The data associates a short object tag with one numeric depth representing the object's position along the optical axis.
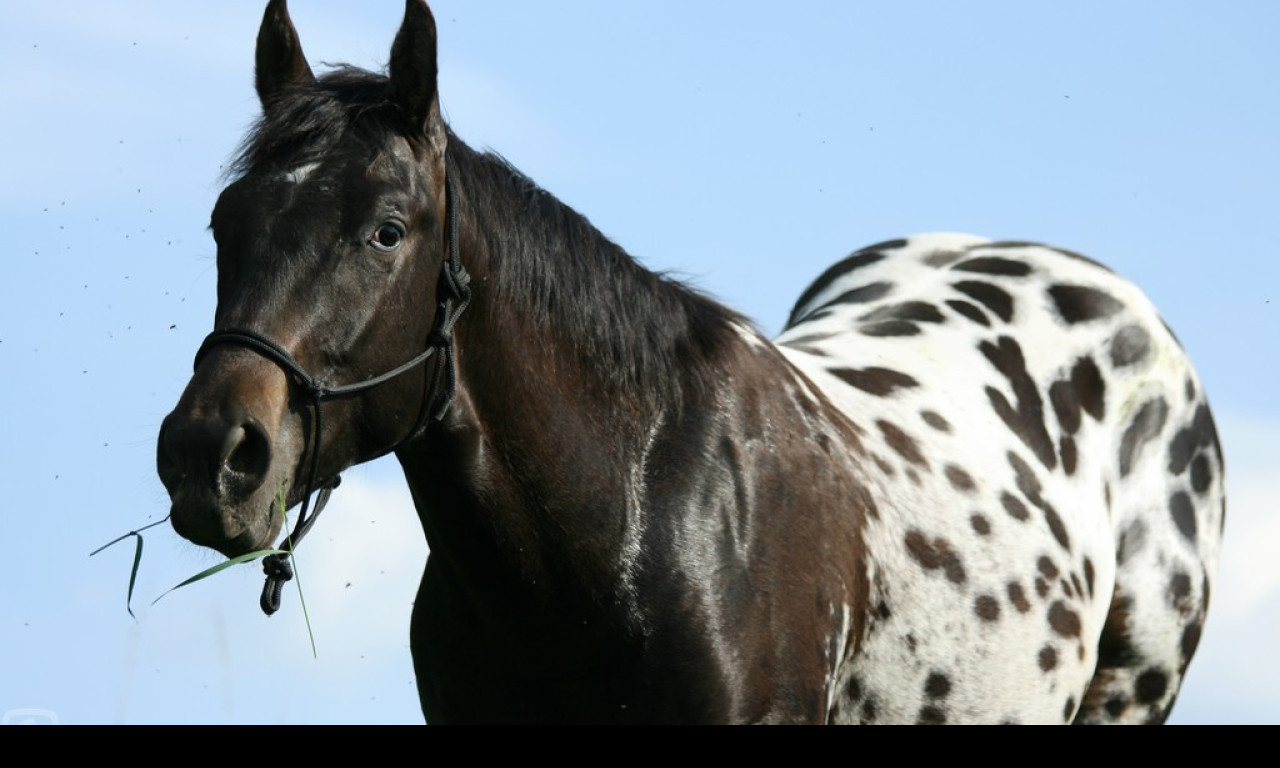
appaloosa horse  7.77
